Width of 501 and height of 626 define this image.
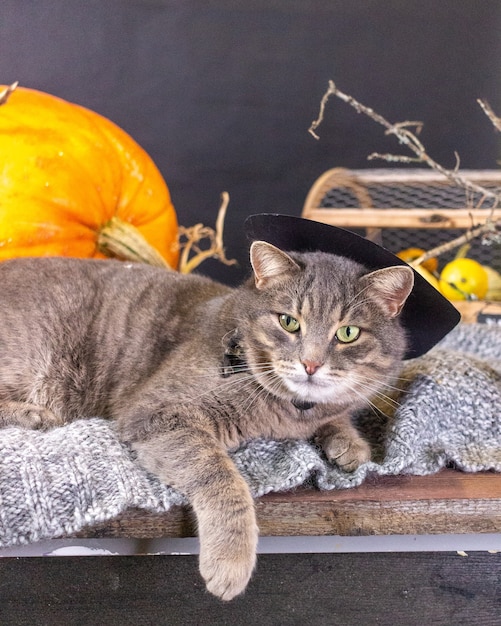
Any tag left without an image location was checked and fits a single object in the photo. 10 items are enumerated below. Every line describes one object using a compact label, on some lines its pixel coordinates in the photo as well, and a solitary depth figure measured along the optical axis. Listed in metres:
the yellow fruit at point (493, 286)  1.18
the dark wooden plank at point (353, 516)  0.75
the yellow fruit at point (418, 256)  1.15
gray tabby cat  0.75
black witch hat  0.81
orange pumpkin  0.96
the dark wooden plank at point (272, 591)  0.75
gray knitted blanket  0.73
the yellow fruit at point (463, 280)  1.11
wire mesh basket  1.10
